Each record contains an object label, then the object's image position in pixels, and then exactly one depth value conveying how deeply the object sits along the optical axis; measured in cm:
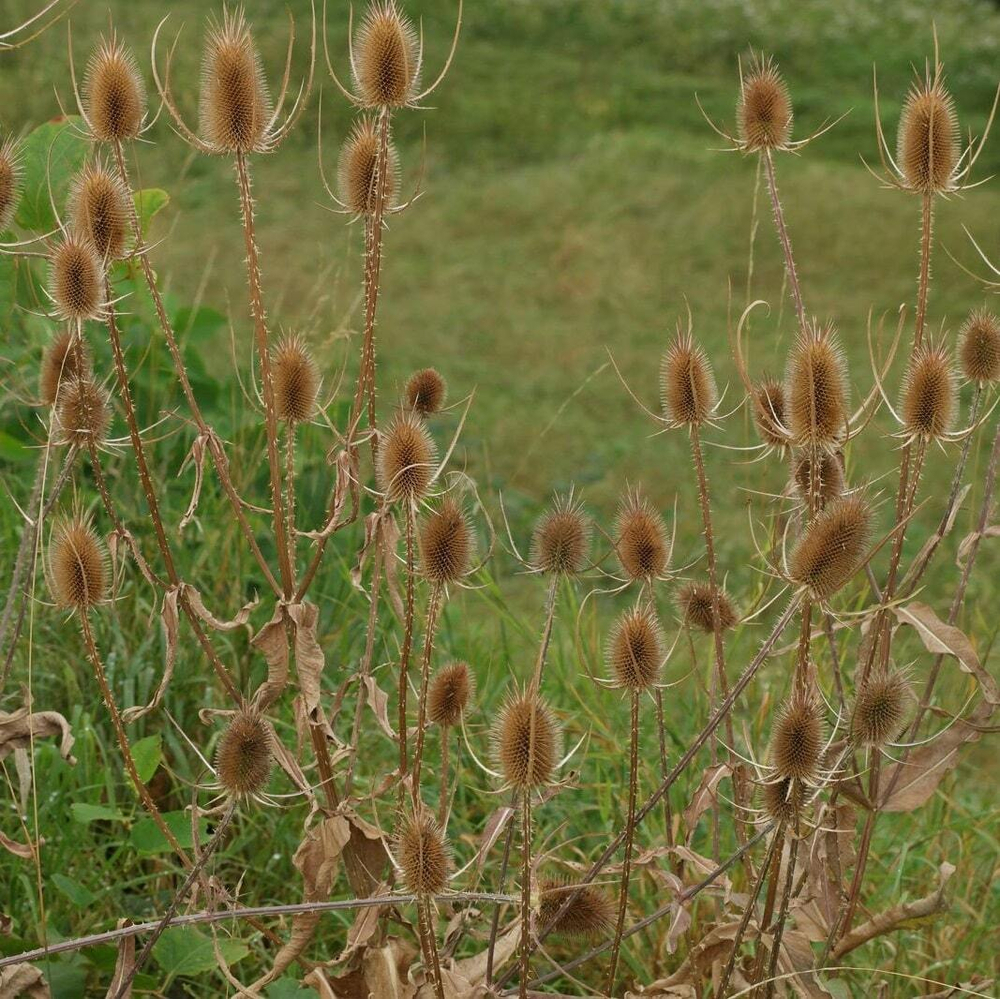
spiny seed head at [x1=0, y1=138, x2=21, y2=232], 208
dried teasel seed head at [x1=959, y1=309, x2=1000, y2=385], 217
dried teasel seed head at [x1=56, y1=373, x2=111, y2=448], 204
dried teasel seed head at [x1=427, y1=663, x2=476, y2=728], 209
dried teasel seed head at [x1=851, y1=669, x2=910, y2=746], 198
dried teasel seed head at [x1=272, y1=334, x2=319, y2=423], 212
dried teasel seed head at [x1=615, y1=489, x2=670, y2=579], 207
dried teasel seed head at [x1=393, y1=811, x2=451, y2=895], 193
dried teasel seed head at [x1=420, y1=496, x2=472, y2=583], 200
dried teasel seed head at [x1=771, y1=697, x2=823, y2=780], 194
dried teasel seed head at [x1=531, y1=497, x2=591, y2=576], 206
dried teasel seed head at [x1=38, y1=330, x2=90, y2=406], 205
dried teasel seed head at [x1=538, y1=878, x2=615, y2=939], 210
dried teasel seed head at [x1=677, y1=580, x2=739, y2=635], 221
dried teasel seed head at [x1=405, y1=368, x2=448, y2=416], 215
